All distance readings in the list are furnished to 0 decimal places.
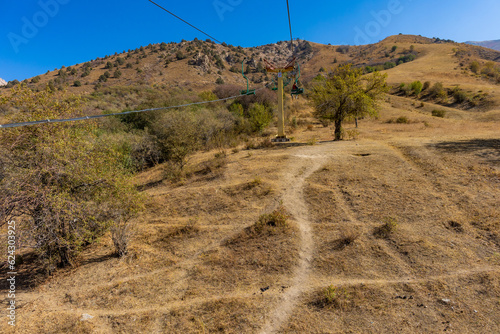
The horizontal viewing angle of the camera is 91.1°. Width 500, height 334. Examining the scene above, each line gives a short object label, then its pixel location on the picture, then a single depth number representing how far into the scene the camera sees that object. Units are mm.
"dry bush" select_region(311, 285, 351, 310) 4891
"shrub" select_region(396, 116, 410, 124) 24703
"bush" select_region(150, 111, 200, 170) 13461
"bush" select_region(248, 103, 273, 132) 21197
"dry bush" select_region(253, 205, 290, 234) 7492
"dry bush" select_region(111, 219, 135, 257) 6992
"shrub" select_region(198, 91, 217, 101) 28953
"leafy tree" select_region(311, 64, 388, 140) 15680
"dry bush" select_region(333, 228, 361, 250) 6605
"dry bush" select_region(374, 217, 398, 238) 6848
